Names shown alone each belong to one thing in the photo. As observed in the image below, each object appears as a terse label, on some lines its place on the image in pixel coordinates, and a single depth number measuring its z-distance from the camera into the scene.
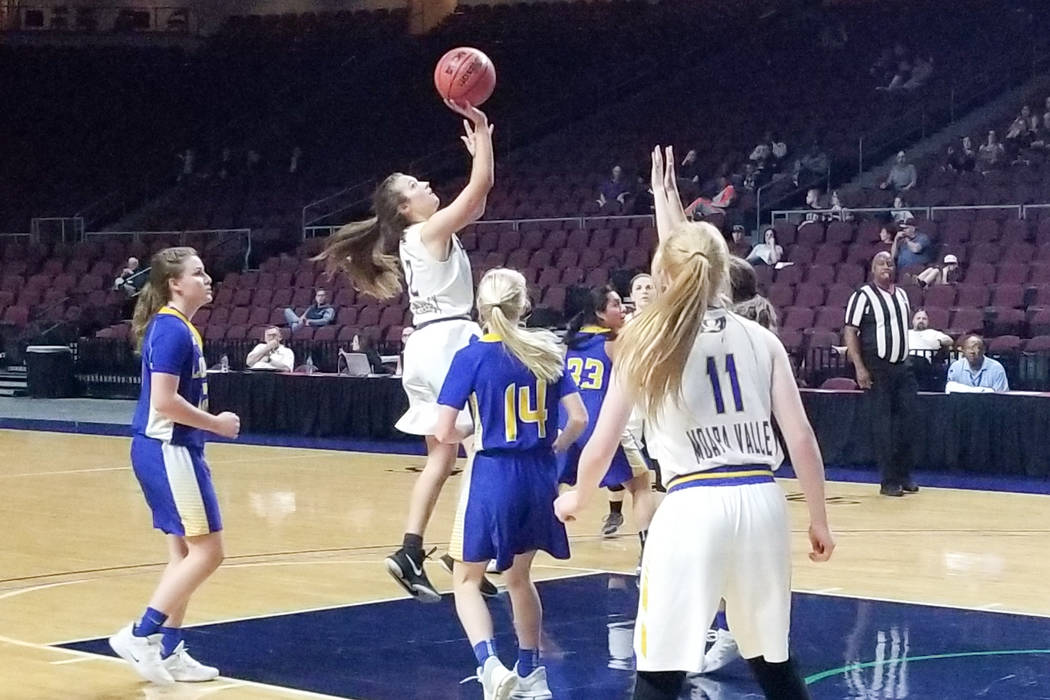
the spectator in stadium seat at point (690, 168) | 20.17
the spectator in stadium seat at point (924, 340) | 13.18
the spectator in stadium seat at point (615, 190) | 20.43
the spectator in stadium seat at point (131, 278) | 21.61
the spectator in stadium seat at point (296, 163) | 25.92
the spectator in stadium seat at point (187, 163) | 26.70
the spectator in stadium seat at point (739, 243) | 16.91
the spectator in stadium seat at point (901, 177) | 18.33
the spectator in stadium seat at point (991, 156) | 18.17
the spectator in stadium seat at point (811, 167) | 19.38
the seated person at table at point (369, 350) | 16.08
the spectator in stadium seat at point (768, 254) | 16.78
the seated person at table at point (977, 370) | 12.38
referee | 11.10
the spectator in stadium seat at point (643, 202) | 19.97
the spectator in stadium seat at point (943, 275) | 15.34
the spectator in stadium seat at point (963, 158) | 18.47
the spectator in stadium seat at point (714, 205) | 17.80
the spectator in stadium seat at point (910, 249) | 15.88
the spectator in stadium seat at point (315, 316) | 18.60
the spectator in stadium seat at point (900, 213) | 16.75
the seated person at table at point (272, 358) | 15.91
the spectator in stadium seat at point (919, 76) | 21.50
